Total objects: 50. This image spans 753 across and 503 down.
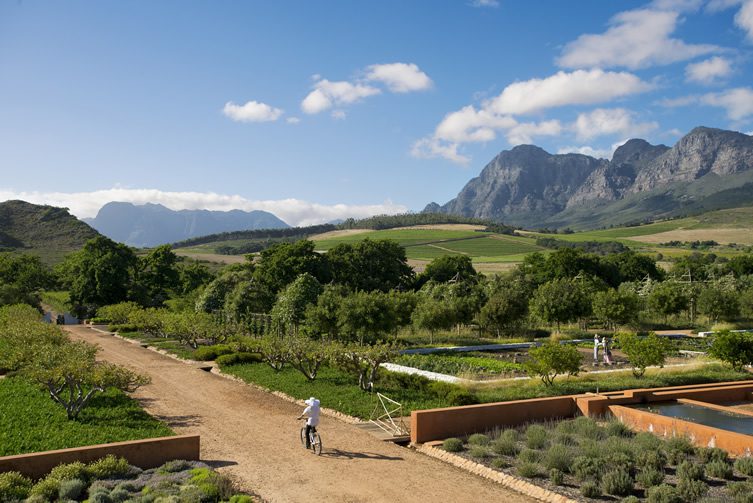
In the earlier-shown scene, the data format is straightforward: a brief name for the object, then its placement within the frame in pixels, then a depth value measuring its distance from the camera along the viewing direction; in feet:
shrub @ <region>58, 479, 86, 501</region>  34.81
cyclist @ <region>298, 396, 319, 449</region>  45.98
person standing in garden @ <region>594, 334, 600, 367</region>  95.20
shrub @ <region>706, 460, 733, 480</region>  39.17
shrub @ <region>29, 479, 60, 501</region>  34.71
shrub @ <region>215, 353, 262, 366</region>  88.38
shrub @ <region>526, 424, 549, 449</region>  46.05
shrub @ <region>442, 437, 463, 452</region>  45.88
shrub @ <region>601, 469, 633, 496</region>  36.17
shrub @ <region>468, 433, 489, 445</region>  47.37
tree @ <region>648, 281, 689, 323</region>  152.76
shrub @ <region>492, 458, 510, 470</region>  41.67
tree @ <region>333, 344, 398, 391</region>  67.92
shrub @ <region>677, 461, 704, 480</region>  38.24
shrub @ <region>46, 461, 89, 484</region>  36.73
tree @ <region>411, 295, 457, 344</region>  126.52
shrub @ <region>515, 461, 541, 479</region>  39.50
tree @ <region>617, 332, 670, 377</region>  75.36
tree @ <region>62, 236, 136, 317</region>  186.80
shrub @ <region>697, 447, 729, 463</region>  42.55
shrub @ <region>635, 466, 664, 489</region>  37.55
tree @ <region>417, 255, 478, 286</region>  237.86
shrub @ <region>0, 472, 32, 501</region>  34.06
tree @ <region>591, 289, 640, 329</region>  136.77
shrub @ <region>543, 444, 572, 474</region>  40.65
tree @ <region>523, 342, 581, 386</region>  67.77
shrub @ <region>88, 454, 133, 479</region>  37.89
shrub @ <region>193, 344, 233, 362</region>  97.19
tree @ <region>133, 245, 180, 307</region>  217.97
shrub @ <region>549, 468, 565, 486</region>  38.27
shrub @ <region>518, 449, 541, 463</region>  42.11
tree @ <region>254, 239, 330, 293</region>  187.62
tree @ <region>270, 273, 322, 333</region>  124.16
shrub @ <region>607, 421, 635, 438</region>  50.03
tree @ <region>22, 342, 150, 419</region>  53.01
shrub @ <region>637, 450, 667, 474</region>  40.55
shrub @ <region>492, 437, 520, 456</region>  45.01
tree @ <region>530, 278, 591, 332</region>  138.82
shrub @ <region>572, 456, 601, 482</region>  38.68
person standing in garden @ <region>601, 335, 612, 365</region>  94.12
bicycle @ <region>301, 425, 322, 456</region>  45.75
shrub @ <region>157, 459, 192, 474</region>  40.11
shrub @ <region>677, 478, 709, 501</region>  34.76
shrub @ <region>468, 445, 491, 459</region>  43.91
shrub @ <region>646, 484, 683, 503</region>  33.81
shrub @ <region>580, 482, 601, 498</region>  35.99
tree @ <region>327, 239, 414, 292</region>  213.46
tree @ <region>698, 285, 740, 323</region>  154.10
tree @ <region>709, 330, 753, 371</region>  83.92
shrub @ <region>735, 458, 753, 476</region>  39.73
